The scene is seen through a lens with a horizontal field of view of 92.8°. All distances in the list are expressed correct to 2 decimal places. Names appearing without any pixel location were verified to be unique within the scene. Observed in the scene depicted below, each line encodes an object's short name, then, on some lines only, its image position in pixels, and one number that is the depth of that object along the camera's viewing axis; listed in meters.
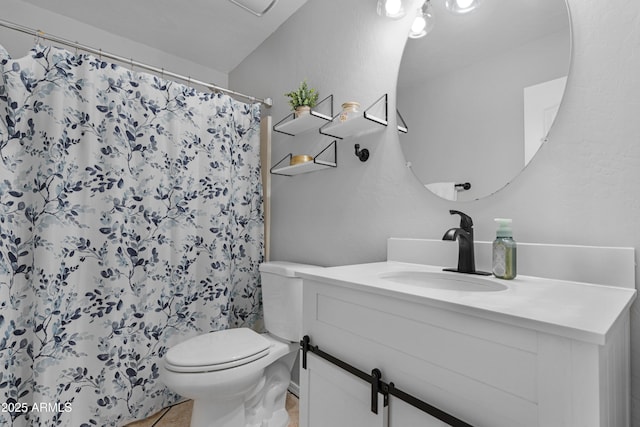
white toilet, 1.25
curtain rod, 1.37
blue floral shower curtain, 1.36
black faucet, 0.97
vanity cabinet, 0.47
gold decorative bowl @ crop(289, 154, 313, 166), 1.68
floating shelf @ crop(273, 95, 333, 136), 1.58
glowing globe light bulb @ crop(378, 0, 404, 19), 1.27
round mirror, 0.93
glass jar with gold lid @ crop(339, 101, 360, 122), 1.42
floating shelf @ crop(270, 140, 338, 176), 1.60
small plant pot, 1.62
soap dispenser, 0.87
